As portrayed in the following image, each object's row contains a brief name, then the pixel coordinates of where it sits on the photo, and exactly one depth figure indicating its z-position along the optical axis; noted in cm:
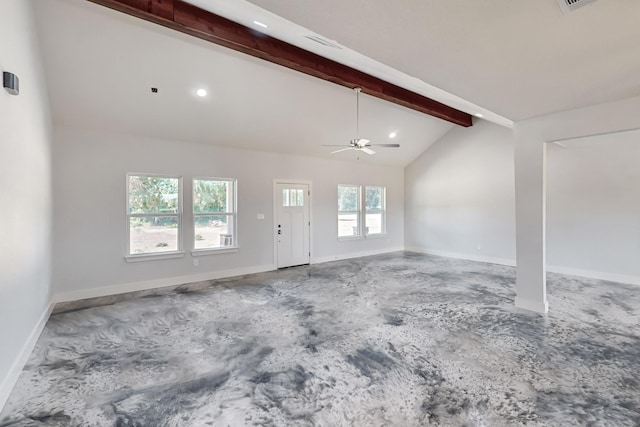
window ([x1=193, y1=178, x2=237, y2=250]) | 562
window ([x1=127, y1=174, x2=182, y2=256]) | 498
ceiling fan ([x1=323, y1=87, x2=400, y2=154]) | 460
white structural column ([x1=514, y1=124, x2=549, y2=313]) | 380
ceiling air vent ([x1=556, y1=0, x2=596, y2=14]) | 158
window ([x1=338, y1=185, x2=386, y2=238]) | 784
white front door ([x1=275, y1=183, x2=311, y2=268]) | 661
